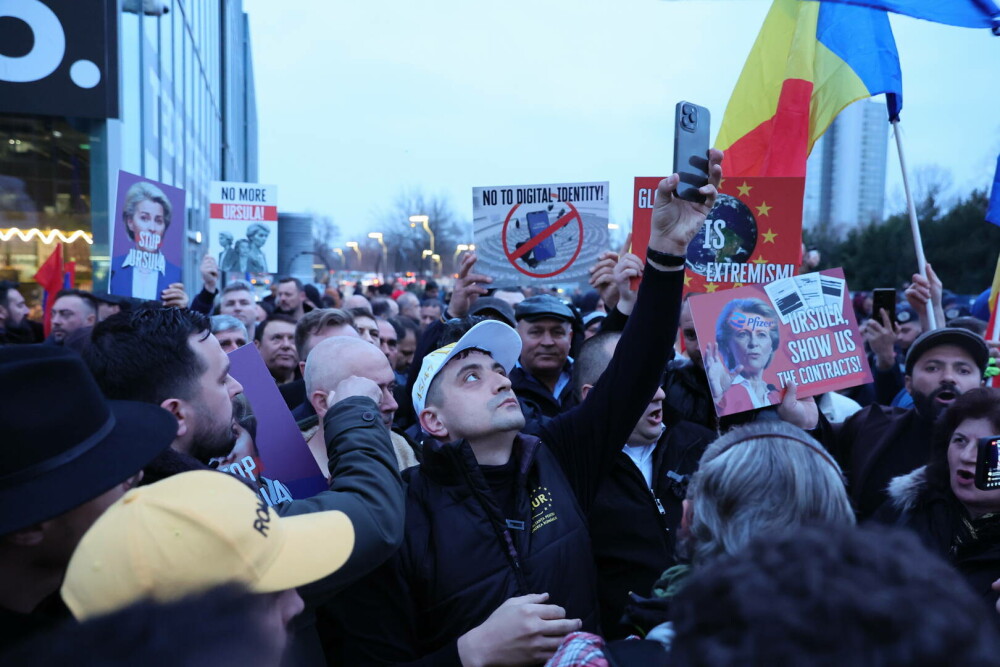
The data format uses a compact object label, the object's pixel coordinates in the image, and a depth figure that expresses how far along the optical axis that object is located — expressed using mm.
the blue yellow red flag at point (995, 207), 5270
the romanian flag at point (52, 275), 7887
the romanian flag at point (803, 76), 4969
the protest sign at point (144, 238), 6328
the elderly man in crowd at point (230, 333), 5293
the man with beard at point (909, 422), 3717
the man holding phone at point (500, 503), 2285
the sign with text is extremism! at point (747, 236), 4238
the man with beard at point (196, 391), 2129
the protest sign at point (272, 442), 2807
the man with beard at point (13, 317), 7073
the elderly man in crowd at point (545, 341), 4984
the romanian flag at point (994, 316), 4777
